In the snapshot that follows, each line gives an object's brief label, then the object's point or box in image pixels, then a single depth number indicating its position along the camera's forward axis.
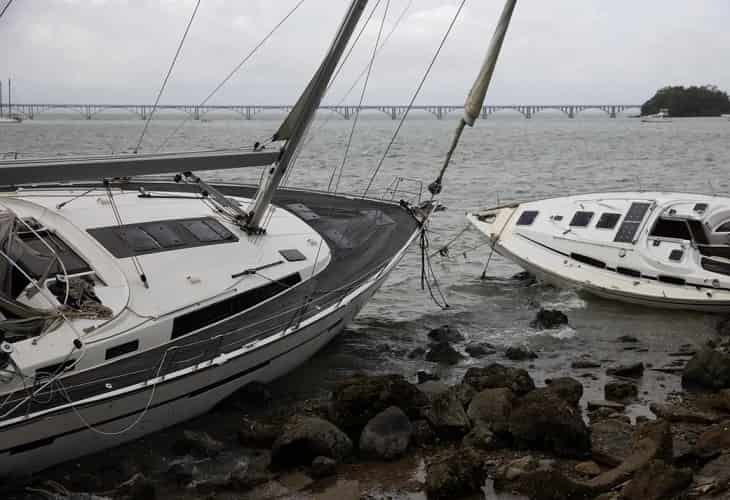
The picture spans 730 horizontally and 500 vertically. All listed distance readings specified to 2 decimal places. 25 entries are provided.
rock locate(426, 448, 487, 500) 11.31
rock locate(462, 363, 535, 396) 14.42
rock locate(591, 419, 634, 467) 12.02
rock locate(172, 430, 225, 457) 12.79
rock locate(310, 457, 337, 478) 11.98
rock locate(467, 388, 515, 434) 12.98
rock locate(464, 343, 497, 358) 17.84
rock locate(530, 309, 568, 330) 19.98
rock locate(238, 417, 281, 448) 13.06
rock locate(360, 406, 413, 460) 12.53
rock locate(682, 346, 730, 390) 15.06
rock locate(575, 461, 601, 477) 11.75
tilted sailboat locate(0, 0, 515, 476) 12.02
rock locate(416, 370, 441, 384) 15.88
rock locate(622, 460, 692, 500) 10.34
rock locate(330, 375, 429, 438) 13.19
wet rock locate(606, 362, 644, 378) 16.25
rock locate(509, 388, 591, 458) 12.29
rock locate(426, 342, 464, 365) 17.36
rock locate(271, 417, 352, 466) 12.26
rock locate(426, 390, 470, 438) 13.00
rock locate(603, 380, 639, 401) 14.91
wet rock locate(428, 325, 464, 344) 18.97
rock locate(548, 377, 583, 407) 14.22
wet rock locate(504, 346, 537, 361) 17.55
